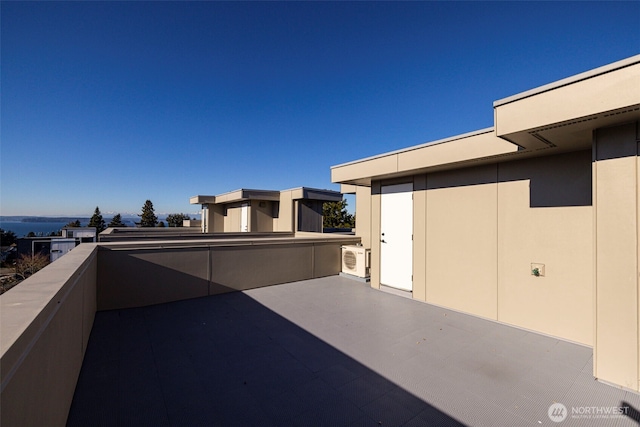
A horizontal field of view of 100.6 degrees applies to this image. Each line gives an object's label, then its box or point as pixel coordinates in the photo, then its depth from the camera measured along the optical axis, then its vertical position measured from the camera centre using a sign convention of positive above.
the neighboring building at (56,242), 14.93 -1.75
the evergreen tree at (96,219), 42.47 -0.59
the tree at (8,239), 32.97 -2.91
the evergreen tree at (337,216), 23.16 +0.01
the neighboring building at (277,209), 11.81 +0.36
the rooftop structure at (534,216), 2.40 +0.00
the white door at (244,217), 13.29 -0.08
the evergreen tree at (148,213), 39.56 +0.44
